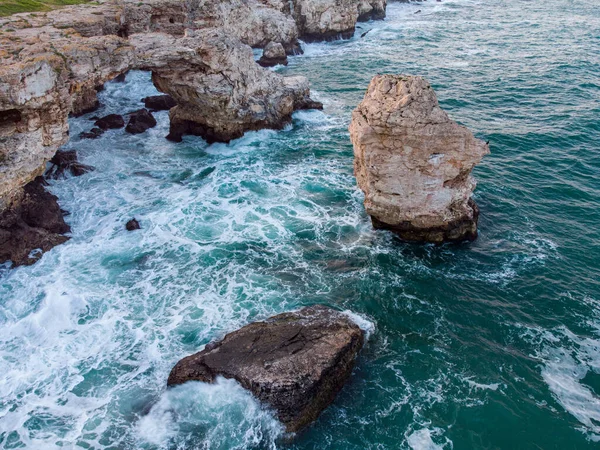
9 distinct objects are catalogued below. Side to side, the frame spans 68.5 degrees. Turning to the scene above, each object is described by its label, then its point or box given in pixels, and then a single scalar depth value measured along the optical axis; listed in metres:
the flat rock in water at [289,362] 14.55
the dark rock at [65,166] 28.20
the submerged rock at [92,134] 32.72
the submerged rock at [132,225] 23.50
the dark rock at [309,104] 37.38
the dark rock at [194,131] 33.00
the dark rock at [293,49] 54.25
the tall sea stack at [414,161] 20.50
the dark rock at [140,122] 33.78
